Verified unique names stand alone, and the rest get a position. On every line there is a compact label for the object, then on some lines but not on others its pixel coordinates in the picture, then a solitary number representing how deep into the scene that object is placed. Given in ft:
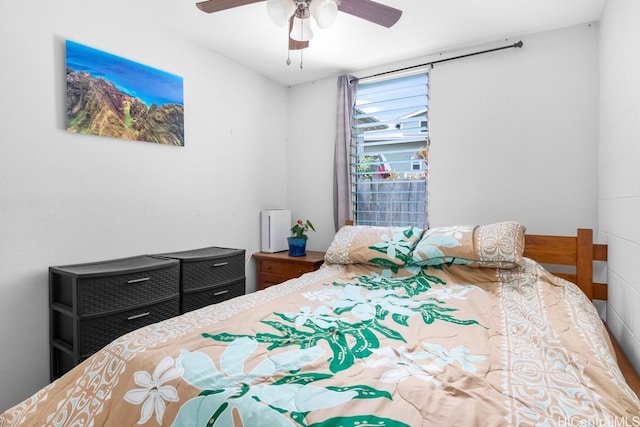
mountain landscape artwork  6.49
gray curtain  10.59
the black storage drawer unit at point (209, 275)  7.41
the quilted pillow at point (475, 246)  6.70
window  9.80
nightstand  9.62
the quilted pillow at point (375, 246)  7.64
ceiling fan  5.14
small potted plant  10.19
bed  2.70
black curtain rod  8.22
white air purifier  10.73
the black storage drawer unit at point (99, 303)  5.64
